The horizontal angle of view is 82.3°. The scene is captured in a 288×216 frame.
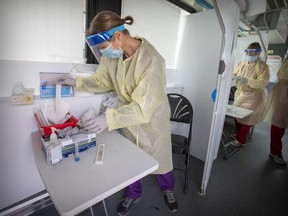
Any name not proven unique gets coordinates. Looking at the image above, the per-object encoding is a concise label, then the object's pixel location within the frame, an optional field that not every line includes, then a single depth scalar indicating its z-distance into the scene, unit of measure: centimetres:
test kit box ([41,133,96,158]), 81
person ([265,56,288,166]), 226
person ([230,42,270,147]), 243
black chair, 159
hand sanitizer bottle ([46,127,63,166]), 74
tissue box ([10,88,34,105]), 104
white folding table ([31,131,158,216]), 60
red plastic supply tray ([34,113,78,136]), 90
